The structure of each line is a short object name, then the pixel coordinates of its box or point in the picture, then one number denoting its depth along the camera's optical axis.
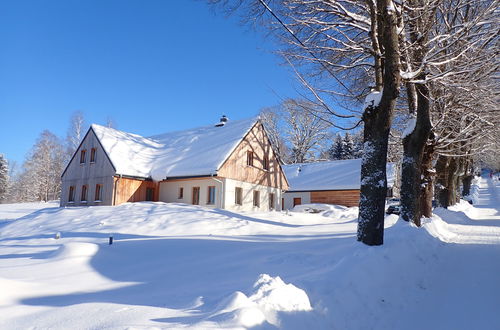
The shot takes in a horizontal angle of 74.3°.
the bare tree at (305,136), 40.66
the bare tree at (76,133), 41.78
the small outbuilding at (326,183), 34.00
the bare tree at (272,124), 42.53
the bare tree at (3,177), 50.47
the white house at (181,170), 22.16
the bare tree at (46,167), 43.97
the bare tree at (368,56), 7.66
